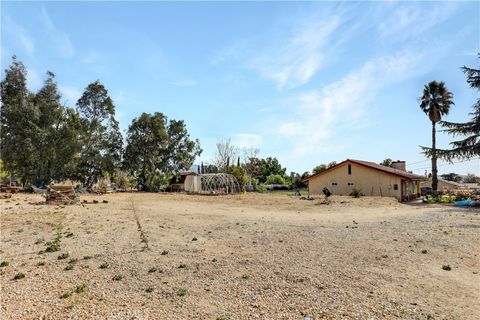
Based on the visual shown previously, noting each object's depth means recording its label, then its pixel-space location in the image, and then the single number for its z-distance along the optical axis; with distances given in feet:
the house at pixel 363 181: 113.09
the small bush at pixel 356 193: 107.26
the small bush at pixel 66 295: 19.56
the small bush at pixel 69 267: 24.12
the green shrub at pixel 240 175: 154.10
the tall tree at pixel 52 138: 106.32
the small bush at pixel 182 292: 20.04
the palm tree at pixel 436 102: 122.62
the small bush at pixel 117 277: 22.25
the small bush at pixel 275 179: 214.69
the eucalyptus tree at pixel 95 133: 124.16
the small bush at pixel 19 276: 22.40
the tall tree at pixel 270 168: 229.45
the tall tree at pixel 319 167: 227.79
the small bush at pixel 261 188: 173.43
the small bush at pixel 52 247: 28.76
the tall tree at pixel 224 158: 203.04
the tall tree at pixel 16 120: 100.53
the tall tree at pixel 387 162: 207.12
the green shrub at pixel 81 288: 20.38
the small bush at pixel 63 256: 26.53
